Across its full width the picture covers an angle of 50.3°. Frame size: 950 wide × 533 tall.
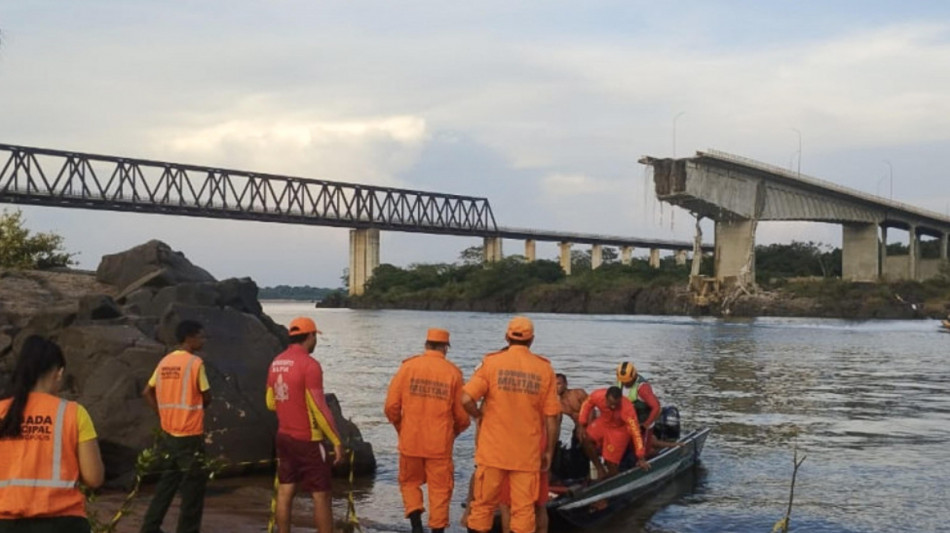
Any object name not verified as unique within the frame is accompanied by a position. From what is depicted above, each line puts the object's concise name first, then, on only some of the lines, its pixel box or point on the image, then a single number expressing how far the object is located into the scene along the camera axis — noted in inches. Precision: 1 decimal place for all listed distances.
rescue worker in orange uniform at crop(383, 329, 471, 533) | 343.6
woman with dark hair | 189.0
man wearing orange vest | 323.3
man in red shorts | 325.1
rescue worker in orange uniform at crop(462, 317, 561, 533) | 310.5
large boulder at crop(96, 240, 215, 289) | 735.1
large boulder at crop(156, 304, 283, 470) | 528.4
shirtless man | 496.7
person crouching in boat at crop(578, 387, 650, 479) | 475.5
